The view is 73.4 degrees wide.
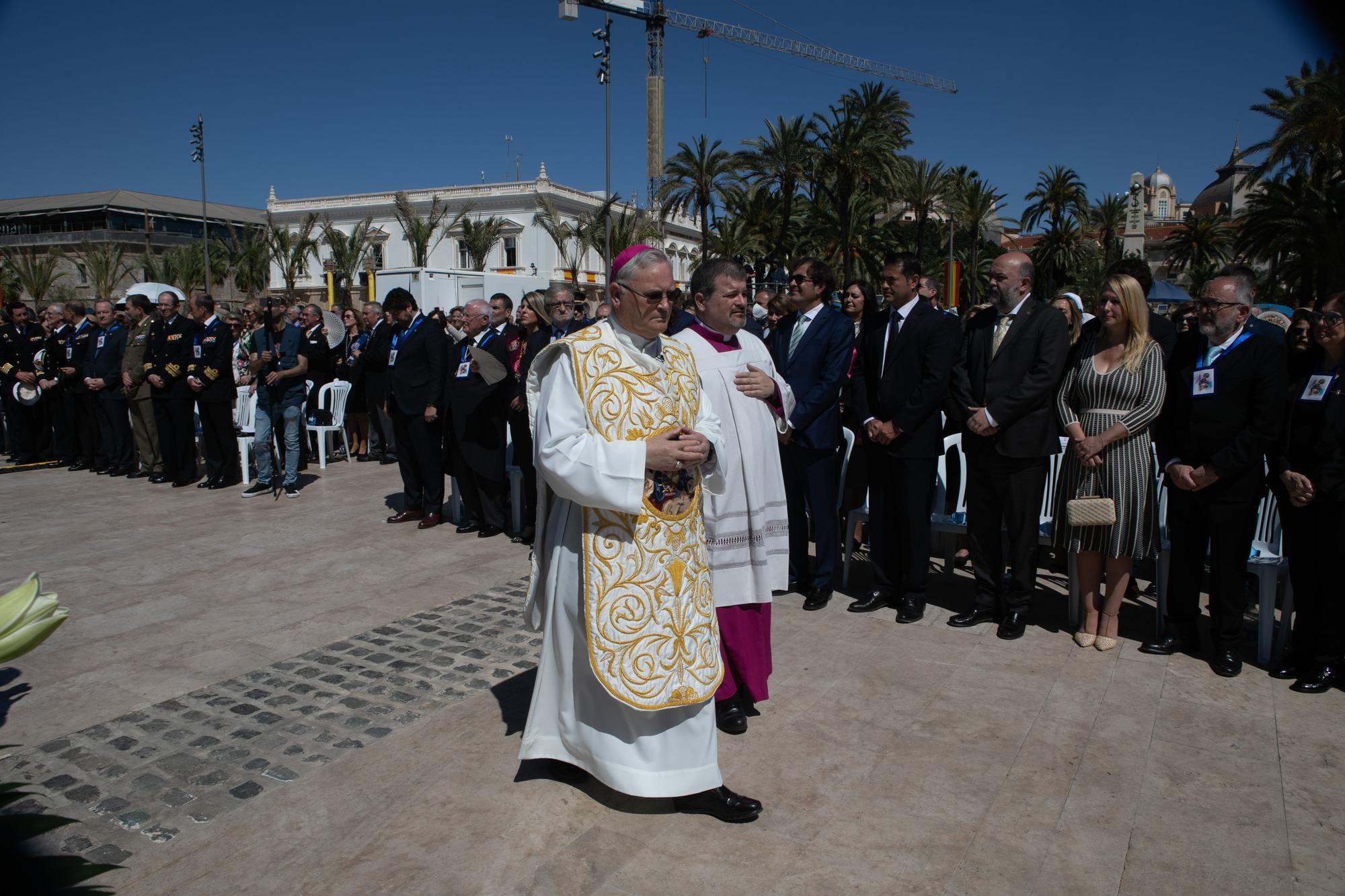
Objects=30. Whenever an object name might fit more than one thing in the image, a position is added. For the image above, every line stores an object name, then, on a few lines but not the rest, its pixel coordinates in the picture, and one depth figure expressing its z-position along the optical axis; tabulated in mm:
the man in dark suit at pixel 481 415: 7508
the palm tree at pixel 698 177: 38062
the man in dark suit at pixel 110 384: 10602
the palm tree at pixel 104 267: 48125
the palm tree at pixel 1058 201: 47125
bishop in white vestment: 3012
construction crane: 72312
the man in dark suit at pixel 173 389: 9633
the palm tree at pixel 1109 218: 54906
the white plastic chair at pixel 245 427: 9930
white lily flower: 1083
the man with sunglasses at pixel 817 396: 5535
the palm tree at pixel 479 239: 53938
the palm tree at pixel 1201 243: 48906
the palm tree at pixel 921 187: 43844
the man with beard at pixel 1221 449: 4457
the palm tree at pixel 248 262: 51469
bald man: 5031
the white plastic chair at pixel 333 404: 10711
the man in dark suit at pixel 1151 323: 5277
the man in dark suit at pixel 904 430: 5359
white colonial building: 60438
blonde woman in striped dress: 4734
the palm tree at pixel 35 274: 45938
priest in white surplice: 3941
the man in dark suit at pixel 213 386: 9289
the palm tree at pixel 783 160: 34531
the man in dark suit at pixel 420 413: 7816
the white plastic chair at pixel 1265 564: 4617
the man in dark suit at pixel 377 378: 9320
